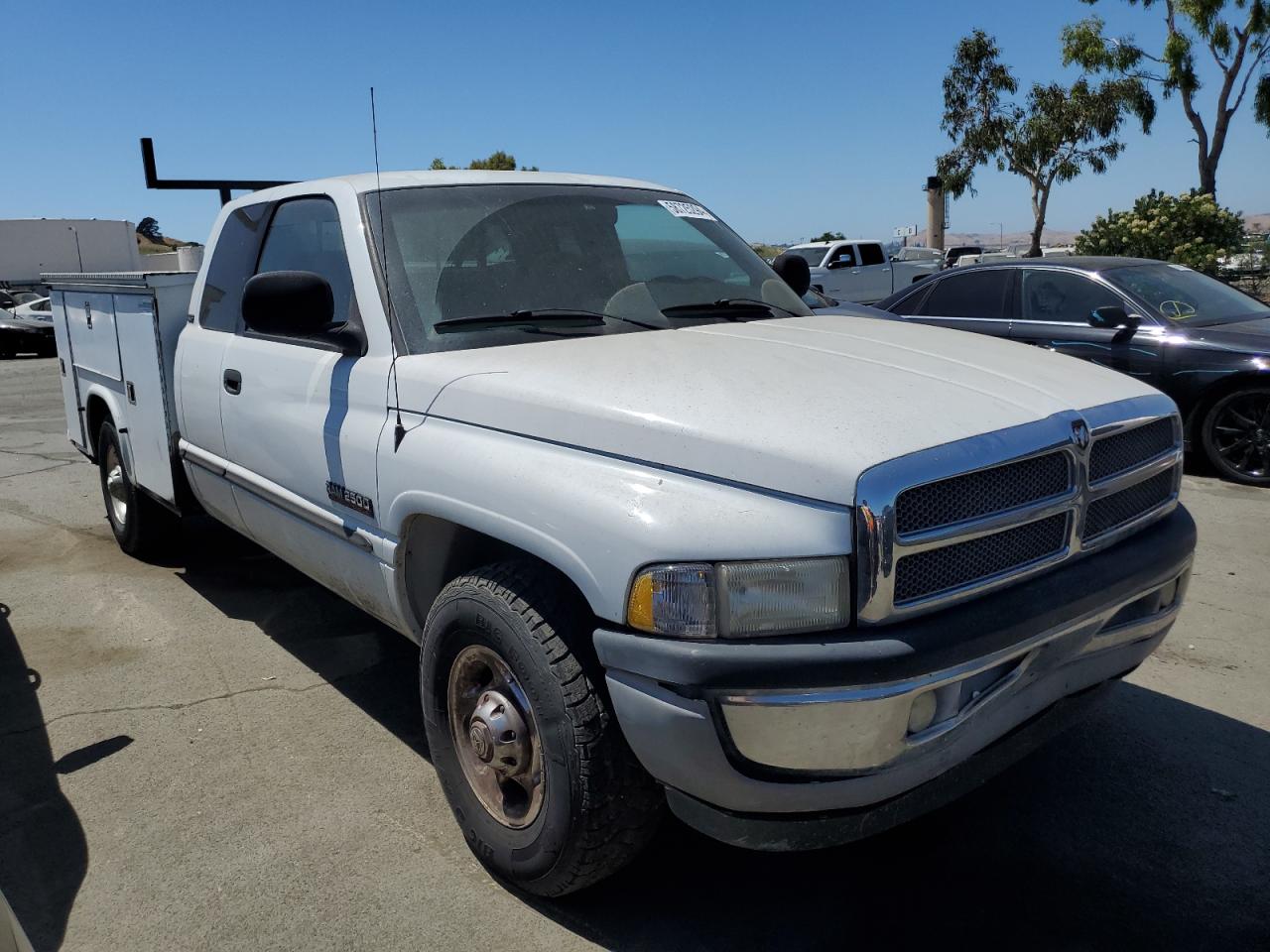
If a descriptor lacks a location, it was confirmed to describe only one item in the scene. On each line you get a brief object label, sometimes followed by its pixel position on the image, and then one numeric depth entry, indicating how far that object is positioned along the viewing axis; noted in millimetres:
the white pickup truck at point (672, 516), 2125
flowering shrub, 18734
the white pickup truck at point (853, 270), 22391
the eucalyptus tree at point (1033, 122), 28734
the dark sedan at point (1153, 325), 7188
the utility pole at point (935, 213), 34441
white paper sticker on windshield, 4012
